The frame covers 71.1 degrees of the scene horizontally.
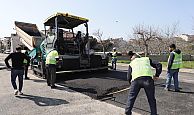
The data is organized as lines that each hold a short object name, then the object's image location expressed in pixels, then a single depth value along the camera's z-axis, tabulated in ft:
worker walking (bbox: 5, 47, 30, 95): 14.40
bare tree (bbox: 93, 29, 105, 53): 86.33
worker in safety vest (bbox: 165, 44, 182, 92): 15.02
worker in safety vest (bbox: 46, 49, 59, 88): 16.07
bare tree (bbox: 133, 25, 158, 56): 68.72
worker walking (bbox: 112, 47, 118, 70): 27.66
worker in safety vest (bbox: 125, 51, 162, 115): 9.10
